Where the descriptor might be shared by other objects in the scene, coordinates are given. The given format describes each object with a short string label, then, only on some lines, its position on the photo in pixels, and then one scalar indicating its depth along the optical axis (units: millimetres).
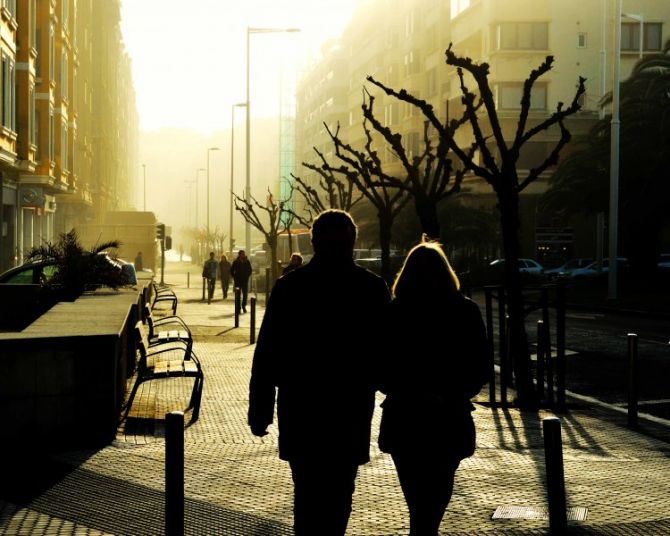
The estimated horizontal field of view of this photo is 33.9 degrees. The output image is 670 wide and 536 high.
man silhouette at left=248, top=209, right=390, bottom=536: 4641
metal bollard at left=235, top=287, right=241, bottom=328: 24000
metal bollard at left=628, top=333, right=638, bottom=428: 10425
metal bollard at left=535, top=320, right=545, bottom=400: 11521
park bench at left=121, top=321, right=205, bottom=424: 10273
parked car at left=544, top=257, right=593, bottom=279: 55422
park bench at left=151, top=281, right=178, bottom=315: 23888
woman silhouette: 4684
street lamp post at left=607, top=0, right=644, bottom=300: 34438
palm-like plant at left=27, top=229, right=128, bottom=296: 17375
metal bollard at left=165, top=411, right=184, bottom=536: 4895
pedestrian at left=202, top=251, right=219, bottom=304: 37600
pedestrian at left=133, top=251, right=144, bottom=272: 50456
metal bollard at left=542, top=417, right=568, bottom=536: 5121
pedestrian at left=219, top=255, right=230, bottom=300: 39531
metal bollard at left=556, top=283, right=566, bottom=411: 11188
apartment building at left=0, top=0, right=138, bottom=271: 33594
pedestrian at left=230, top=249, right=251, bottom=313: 31750
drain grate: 6316
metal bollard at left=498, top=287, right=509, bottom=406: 11656
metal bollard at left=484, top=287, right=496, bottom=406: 11602
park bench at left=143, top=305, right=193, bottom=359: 12609
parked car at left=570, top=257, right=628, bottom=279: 51062
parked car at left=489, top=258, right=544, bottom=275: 51031
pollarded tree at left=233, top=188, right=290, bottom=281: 37200
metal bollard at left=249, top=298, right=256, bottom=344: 19359
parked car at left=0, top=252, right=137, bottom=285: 18891
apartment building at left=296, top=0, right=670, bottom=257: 59938
